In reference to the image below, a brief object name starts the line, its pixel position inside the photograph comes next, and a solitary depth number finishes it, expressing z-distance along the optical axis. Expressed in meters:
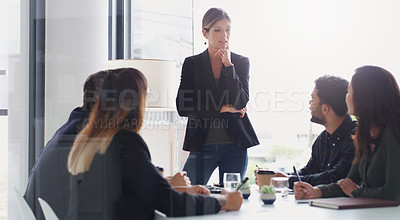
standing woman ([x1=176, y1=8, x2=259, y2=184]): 2.72
